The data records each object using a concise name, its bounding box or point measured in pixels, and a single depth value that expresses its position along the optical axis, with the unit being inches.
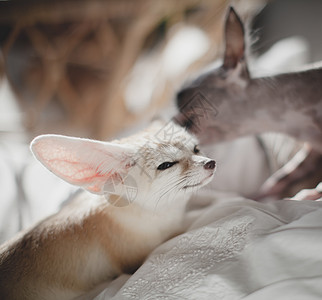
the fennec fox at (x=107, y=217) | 20.6
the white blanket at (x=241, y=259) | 15.4
